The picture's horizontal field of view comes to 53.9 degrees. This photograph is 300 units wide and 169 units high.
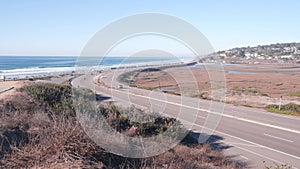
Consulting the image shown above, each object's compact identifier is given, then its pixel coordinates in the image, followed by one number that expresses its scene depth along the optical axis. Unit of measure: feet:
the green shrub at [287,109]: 89.04
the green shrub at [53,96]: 44.47
